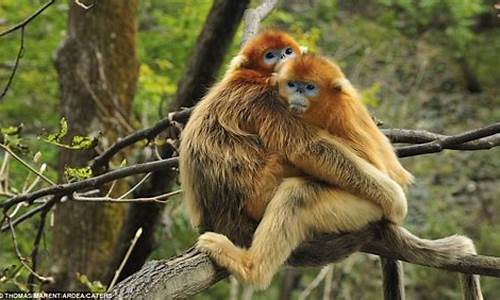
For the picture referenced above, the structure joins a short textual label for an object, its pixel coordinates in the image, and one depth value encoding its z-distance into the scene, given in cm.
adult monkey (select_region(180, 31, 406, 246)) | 637
